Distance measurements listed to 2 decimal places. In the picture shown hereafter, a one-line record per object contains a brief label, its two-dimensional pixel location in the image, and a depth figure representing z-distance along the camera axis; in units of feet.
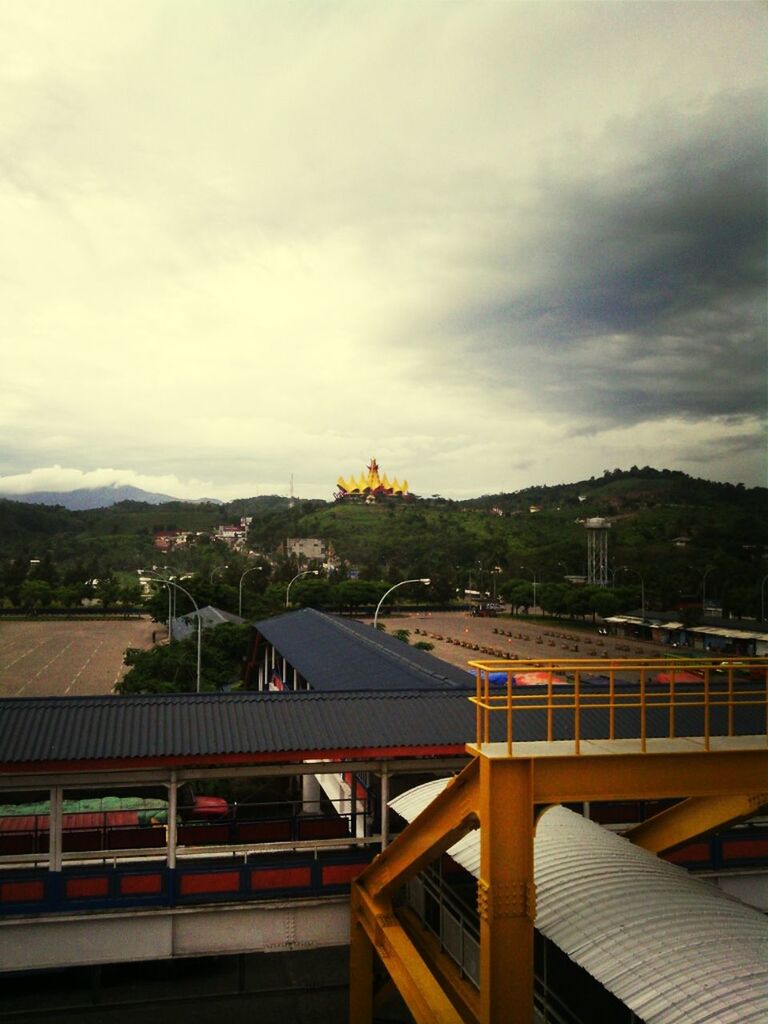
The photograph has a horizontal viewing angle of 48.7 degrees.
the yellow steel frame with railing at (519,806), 25.39
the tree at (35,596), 277.03
